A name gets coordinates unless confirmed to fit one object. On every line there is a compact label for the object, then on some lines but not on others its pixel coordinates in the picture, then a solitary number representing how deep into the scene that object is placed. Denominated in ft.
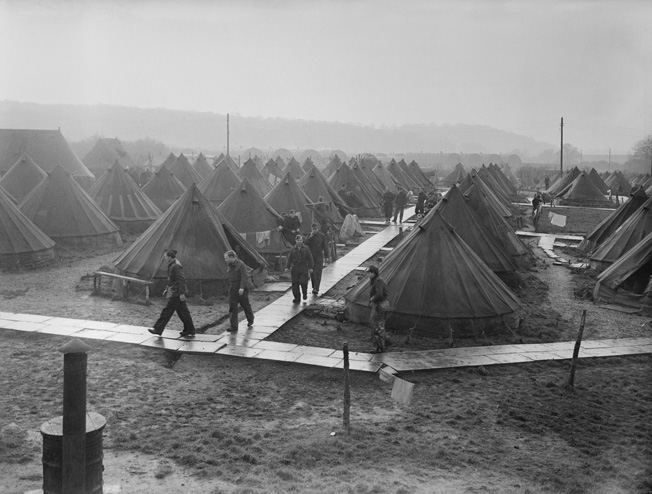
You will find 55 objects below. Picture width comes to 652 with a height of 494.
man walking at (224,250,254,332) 46.96
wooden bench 56.75
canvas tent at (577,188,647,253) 84.38
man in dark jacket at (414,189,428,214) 118.01
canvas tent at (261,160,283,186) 168.35
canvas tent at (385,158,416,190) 189.75
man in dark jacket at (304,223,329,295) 60.29
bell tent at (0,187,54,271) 70.13
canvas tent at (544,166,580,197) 182.95
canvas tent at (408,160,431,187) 208.95
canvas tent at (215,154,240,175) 167.98
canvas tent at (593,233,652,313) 59.00
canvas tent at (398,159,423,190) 199.62
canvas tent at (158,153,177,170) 147.90
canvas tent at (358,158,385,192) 150.82
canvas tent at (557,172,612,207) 165.48
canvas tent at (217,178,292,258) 75.97
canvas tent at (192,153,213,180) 167.02
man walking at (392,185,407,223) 115.96
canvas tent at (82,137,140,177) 203.21
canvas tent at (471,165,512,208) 140.56
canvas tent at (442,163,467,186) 222.48
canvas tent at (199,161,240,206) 119.90
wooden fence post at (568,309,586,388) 37.86
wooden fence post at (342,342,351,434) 30.58
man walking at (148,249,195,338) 44.98
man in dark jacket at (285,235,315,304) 54.49
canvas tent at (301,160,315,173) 180.24
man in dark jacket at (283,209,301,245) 75.36
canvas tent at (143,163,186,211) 118.01
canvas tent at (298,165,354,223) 114.21
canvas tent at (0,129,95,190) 154.39
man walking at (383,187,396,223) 117.29
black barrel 22.90
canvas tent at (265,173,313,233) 94.68
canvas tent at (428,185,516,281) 66.85
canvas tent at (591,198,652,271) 72.33
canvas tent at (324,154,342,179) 176.45
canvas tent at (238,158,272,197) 135.44
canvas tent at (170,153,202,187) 142.10
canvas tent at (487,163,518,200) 182.75
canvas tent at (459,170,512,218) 97.19
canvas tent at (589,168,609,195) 176.55
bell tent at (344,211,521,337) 47.98
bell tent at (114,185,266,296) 59.06
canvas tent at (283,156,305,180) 168.86
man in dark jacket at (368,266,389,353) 43.19
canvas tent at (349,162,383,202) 139.50
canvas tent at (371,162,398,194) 169.05
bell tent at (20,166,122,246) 82.89
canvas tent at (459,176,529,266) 75.77
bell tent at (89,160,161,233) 97.09
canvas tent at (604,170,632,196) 200.54
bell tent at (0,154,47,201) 105.40
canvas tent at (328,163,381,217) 130.72
